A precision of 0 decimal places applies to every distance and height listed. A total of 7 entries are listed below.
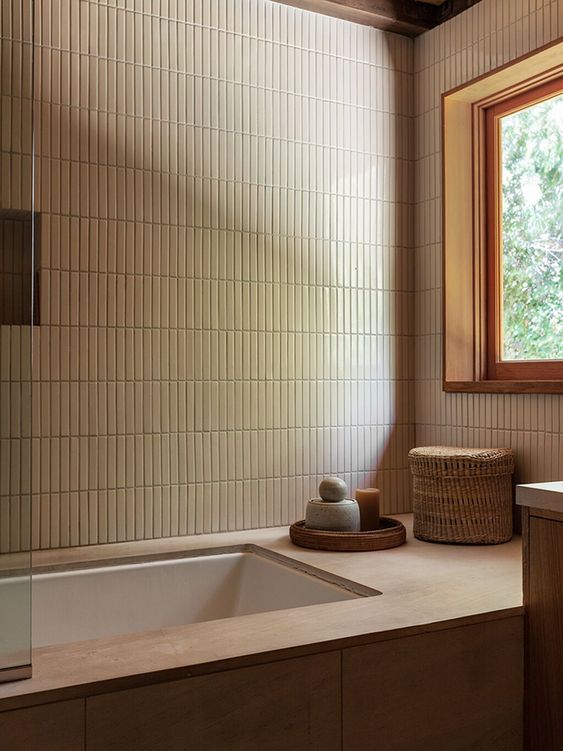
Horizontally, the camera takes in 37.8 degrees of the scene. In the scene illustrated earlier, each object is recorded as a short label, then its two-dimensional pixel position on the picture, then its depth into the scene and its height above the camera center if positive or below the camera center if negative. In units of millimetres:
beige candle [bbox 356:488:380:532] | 2170 -308
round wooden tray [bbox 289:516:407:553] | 2039 -368
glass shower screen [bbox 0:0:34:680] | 1184 +81
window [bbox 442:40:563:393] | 2236 +470
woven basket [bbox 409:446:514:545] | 2125 -274
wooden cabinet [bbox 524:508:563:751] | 1512 -449
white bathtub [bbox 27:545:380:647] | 1854 -466
